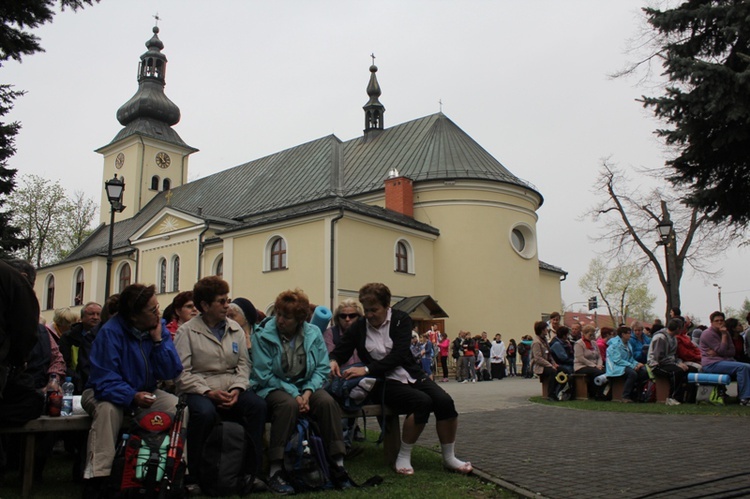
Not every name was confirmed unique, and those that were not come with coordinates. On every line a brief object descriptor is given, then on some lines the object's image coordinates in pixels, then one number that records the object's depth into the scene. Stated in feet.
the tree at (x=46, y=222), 152.46
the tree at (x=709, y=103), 38.29
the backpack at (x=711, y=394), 36.56
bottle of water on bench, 18.16
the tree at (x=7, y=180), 60.62
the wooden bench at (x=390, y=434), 20.54
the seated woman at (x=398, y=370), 19.44
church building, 90.99
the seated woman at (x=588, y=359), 42.80
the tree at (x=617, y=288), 196.34
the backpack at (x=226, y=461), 16.55
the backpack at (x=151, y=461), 15.10
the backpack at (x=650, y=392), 39.40
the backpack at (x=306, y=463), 17.44
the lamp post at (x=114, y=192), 53.88
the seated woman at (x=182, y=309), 23.80
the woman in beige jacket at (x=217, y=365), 18.08
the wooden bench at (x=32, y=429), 16.17
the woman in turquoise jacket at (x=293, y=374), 18.20
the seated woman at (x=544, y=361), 43.14
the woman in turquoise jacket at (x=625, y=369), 39.78
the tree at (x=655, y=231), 94.02
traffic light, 119.33
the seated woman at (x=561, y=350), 44.14
